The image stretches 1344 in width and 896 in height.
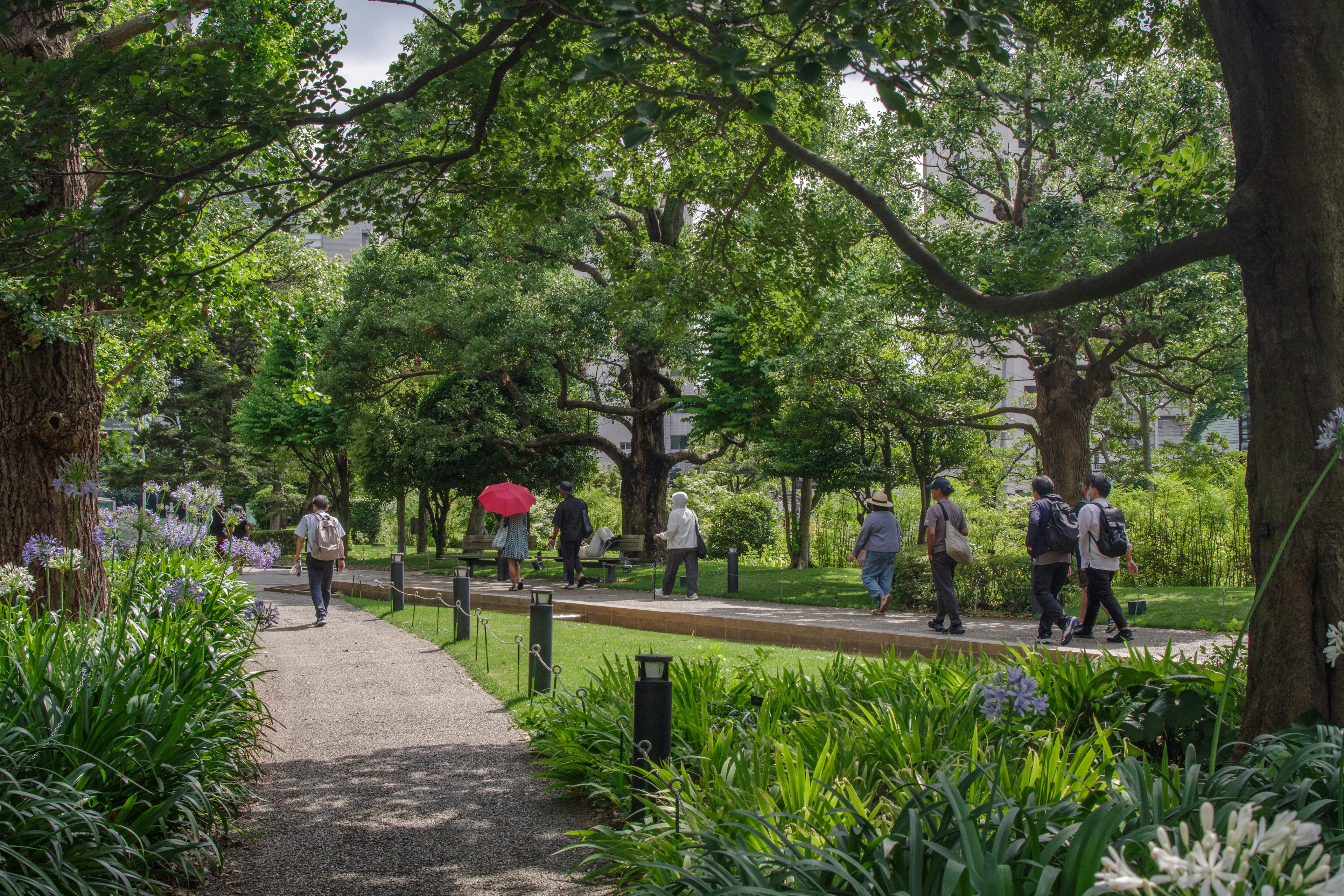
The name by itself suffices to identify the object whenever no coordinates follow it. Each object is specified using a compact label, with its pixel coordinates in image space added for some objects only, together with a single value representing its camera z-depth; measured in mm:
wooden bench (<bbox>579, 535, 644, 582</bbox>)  18156
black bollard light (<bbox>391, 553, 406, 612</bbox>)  14688
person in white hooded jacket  15305
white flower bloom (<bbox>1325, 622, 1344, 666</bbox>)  2984
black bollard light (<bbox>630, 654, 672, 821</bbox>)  4477
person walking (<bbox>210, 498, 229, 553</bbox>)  21359
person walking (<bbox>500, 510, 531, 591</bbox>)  17156
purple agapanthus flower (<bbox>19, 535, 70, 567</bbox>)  5258
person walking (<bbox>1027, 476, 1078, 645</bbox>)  10023
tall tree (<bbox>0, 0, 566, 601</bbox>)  5773
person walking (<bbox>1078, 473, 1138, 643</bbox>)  9641
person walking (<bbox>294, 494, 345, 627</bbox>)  12539
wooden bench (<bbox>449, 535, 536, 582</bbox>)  22703
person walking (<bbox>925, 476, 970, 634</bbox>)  11047
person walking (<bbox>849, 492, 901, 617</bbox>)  12805
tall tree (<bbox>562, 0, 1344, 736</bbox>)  3982
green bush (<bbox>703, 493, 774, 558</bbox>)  23281
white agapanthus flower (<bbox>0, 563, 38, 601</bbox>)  4918
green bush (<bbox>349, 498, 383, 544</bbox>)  42562
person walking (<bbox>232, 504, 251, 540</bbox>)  27061
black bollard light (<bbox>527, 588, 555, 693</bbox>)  7613
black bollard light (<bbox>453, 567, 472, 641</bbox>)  11031
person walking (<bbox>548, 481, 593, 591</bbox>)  17031
